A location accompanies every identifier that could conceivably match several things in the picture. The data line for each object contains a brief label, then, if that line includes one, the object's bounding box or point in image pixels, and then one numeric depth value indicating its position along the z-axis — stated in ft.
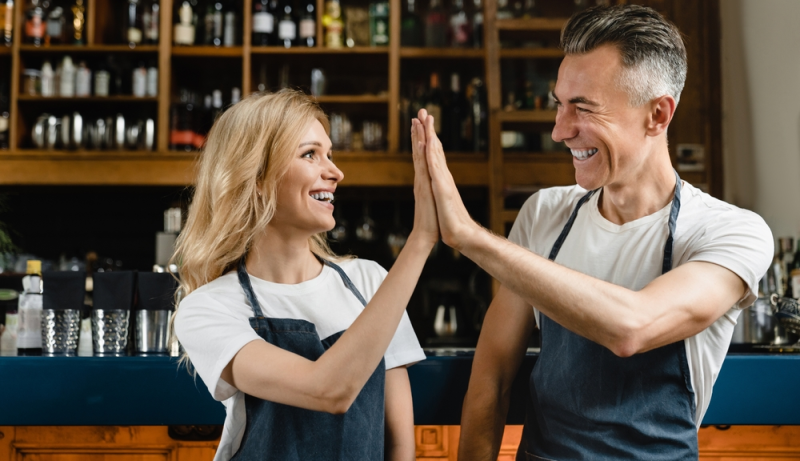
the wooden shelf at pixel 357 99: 12.00
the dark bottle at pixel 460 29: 12.24
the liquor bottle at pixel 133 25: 12.07
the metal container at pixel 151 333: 5.51
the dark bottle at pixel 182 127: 11.76
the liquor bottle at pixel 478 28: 12.24
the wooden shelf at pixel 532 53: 11.58
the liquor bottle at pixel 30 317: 5.57
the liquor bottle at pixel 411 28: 12.48
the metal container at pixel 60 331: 5.46
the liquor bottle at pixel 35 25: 12.01
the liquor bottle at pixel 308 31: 12.06
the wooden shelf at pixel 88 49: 11.93
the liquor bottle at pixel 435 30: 12.44
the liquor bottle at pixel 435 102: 11.89
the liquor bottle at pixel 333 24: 12.13
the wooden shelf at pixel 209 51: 11.96
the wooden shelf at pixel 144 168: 11.61
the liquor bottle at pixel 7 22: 12.05
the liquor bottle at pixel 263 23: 11.91
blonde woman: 3.60
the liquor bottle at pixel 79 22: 12.21
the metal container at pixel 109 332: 5.44
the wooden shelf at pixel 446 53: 12.01
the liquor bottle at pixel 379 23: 12.19
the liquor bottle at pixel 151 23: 12.13
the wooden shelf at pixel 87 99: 11.88
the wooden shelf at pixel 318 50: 11.95
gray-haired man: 3.68
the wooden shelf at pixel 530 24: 11.57
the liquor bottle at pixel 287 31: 12.01
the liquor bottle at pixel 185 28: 11.97
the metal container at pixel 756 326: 5.91
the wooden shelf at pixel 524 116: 11.23
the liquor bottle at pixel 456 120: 11.96
